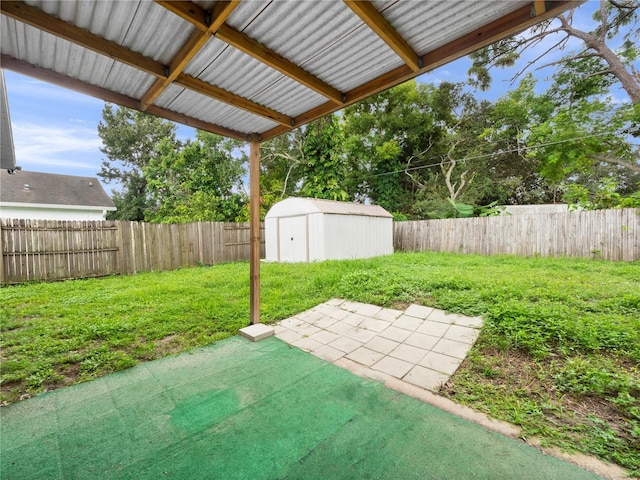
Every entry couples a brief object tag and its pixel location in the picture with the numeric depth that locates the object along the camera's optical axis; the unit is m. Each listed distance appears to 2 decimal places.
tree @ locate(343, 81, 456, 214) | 16.41
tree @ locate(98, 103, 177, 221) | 19.83
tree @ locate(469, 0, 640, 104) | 9.66
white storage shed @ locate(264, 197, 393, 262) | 8.51
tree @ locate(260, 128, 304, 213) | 15.66
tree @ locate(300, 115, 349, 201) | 11.74
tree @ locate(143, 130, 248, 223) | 14.52
